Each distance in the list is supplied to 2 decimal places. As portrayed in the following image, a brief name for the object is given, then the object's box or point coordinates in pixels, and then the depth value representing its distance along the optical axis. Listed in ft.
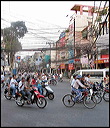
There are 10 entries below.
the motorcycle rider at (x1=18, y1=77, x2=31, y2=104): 30.02
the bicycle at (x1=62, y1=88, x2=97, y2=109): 29.55
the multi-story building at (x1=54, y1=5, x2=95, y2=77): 118.60
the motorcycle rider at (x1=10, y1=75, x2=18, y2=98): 32.14
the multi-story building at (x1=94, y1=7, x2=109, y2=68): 64.96
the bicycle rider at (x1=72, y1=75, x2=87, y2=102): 30.42
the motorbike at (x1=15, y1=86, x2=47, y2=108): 29.73
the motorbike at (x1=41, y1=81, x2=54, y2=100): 37.75
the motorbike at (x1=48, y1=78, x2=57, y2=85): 70.13
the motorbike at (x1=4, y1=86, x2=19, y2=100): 31.49
